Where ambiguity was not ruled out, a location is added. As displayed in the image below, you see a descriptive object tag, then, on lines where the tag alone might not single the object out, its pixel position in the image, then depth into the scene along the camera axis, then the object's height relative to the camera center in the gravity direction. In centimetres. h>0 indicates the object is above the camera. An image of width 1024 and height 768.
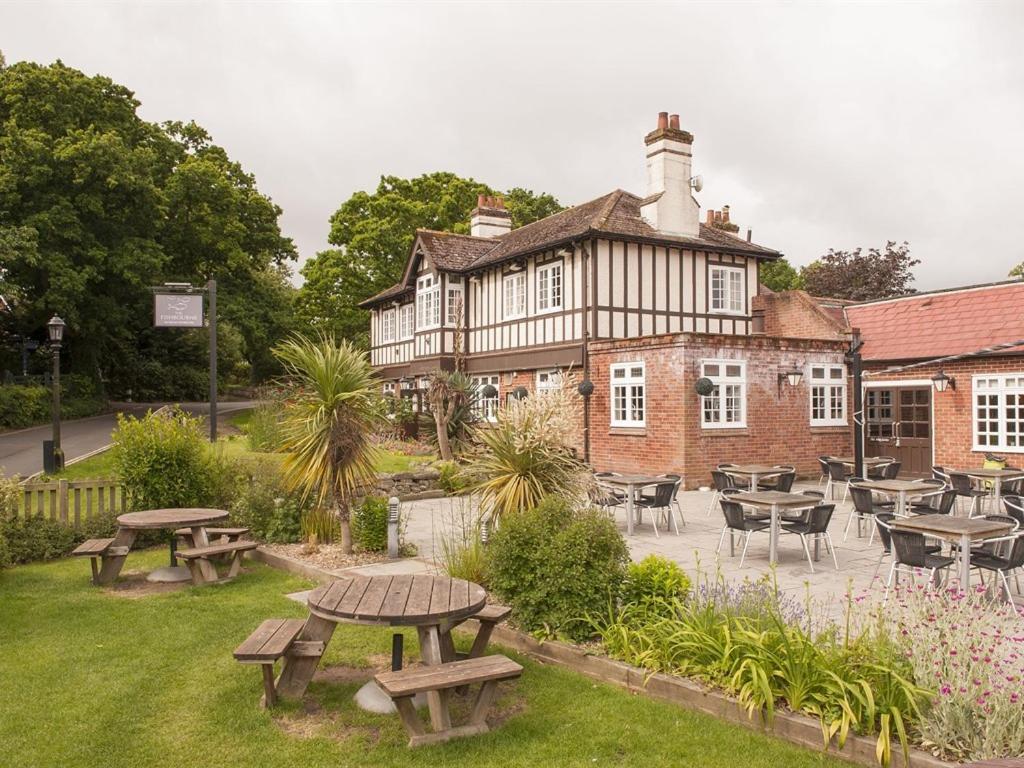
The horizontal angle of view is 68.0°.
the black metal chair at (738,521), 855 -134
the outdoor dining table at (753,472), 1212 -111
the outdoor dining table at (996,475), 1130 -108
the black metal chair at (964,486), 1112 -127
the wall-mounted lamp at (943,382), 1638 +46
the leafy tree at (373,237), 3338 +733
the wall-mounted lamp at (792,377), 1708 +59
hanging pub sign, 1510 +188
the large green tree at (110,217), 2580 +717
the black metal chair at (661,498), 1055 -133
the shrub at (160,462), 963 -75
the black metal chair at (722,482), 1187 -123
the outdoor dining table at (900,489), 953 -111
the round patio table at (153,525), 793 -127
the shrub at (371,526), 920 -150
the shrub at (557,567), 560 -124
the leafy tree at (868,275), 3672 +630
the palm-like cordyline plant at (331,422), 878 -22
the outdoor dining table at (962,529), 649 -112
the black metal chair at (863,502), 934 -123
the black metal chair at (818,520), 817 -126
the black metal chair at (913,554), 661 -133
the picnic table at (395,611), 446 -125
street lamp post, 1590 +75
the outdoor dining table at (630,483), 1081 -116
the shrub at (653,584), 570 -137
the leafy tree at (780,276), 4491 +766
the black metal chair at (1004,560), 648 -140
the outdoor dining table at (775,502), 842 -113
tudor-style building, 1631 +202
